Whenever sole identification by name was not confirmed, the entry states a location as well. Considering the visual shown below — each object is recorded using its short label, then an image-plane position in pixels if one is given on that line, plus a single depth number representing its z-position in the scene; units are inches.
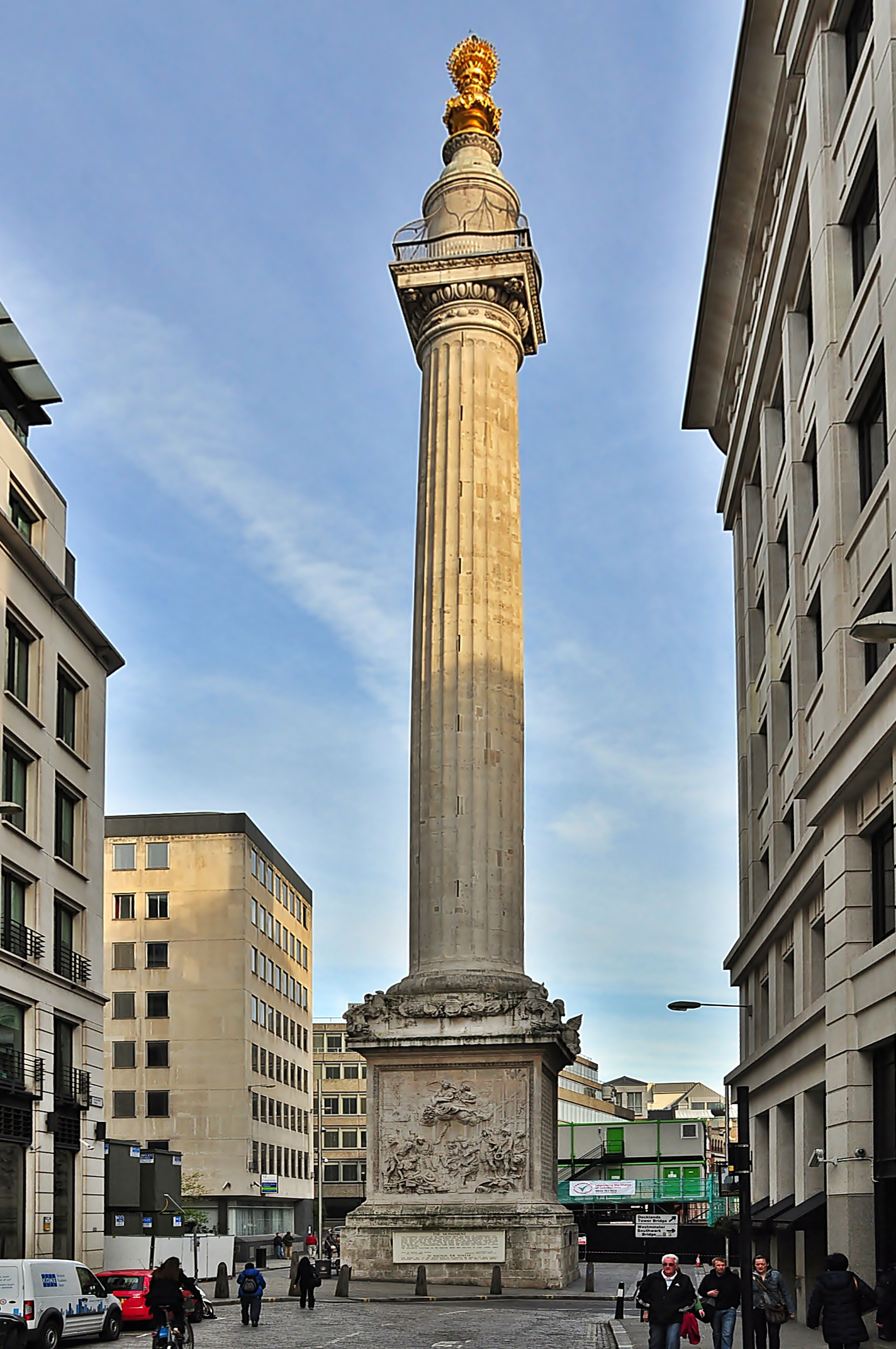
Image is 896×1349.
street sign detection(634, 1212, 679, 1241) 1524.4
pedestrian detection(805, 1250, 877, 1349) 743.7
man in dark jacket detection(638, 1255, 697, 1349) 784.9
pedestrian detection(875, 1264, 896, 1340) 852.6
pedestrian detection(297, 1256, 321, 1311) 1576.0
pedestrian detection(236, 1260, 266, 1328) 1384.1
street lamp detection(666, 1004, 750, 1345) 844.6
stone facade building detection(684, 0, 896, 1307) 967.0
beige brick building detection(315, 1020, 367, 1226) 5398.6
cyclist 988.6
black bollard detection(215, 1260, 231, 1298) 1897.1
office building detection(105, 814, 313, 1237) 3526.1
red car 1384.1
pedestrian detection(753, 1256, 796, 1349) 879.7
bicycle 972.6
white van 1079.6
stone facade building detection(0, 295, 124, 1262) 1592.0
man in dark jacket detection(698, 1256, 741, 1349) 903.1
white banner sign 3144.7
